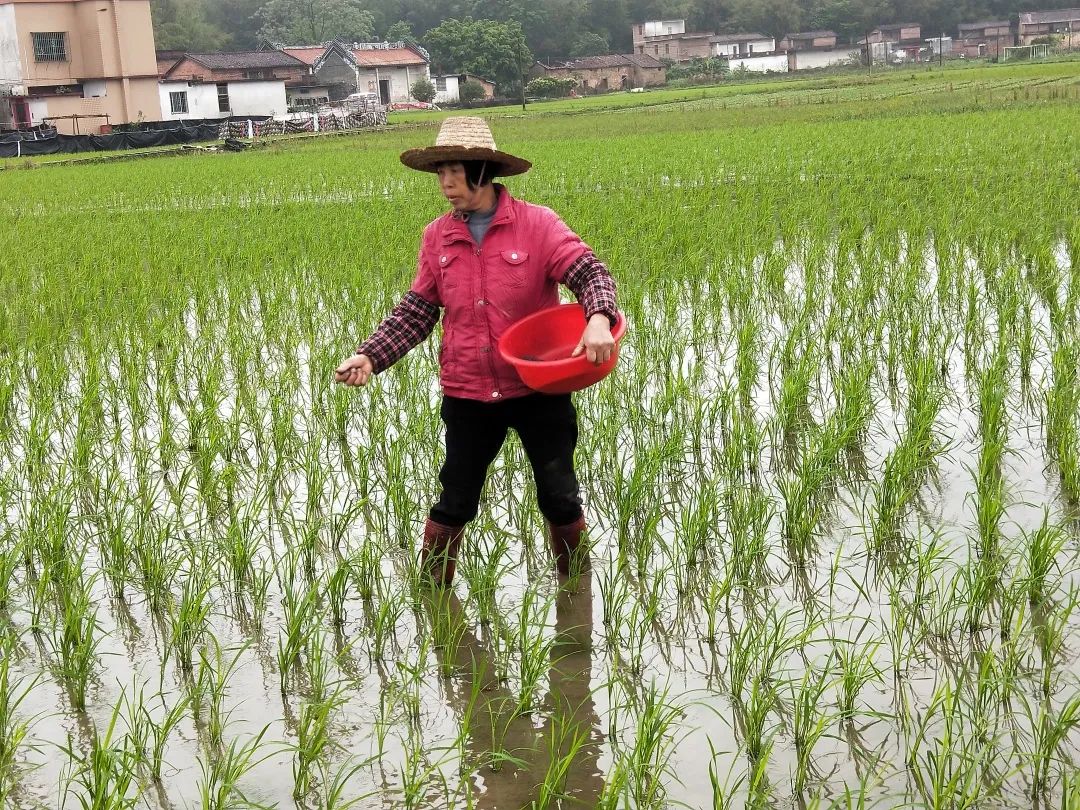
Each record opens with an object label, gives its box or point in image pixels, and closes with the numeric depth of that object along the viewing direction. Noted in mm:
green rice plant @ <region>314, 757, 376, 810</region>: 2070
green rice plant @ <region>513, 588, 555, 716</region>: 2410
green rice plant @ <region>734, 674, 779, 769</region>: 2189
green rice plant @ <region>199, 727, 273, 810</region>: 2043
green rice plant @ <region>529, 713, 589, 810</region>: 1996
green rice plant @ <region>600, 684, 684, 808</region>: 2043
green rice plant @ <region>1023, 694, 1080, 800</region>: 2055
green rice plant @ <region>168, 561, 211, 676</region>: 2648
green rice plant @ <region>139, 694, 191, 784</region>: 2217
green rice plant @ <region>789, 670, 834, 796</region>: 2141
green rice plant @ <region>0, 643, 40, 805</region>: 2273
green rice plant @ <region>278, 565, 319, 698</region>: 2564
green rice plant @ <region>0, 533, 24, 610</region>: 3027
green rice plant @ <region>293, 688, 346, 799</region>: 2188
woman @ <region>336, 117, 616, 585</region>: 2850
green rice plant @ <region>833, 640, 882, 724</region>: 2291
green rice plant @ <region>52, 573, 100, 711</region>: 2537
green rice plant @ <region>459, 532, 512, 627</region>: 2836
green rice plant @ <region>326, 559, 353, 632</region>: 2861
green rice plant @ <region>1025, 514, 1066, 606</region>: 2701
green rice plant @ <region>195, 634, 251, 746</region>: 2412
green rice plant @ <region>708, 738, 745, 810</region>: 1971
